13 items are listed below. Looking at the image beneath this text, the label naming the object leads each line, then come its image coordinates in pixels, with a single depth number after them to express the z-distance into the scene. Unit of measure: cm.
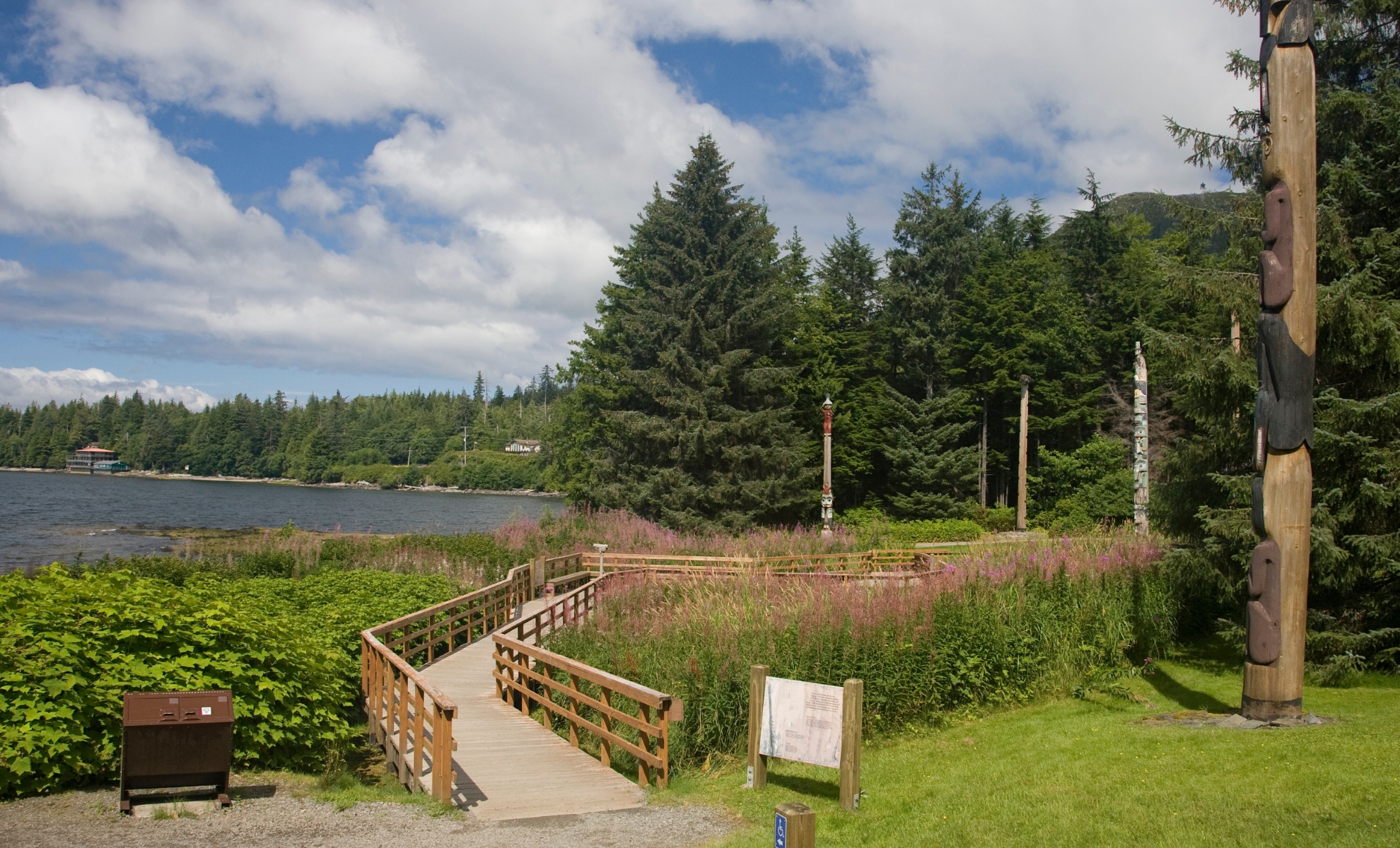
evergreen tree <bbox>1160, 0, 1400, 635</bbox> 1090
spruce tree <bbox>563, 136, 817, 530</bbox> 3809
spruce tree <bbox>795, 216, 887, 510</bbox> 4375
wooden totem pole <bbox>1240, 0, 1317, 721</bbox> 911
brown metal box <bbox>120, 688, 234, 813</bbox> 718
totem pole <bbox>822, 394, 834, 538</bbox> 2809
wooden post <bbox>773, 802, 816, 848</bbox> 438
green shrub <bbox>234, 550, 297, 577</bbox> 2139
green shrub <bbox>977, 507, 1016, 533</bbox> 4222
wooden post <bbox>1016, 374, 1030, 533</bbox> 3862
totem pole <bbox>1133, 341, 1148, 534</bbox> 2597
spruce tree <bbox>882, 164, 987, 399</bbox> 4434
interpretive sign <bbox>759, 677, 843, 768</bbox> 774
